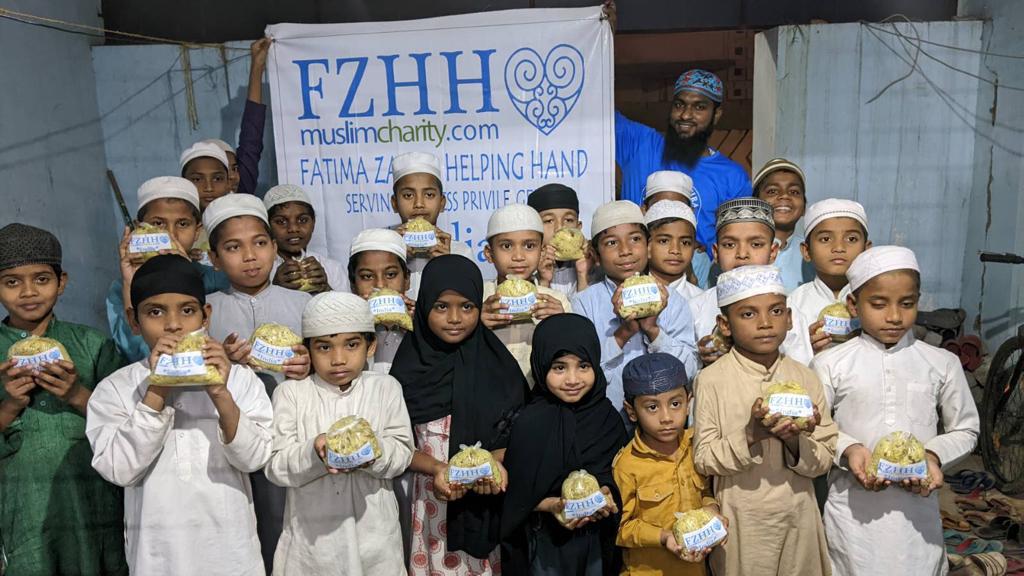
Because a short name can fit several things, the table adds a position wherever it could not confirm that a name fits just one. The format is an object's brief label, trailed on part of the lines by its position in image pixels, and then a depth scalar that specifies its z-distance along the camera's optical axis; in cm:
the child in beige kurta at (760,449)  317
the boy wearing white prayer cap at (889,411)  324
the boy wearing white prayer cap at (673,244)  406
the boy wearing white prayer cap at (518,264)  386
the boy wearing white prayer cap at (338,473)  316
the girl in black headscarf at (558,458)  325
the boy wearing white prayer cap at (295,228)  470
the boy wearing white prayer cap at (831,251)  388
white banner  569
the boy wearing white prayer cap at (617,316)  372
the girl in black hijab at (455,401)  341
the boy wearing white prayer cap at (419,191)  471
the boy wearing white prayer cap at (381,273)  394
